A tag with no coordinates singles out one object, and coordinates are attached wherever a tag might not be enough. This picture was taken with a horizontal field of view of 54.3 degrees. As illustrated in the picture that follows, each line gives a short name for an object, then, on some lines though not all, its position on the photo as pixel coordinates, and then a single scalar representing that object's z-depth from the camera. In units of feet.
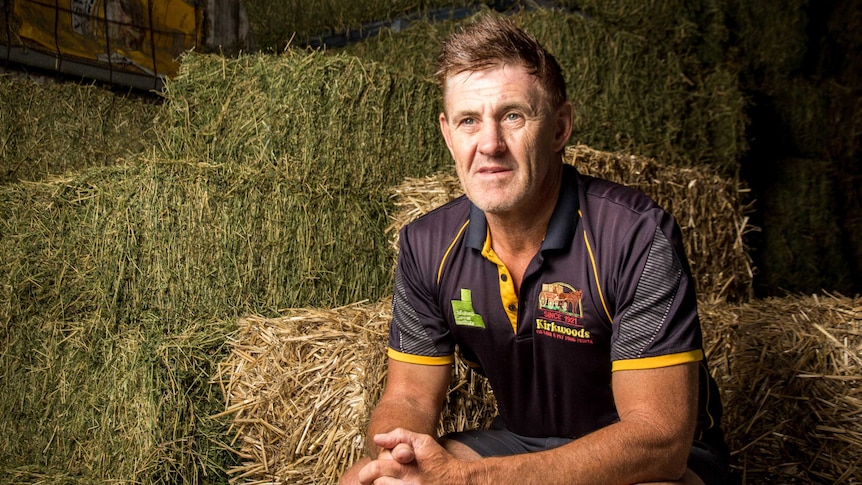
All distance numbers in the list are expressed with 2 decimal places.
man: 5.59
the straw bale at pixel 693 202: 10.82
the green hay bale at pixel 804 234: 15.42
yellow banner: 13.79
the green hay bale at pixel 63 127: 12.48
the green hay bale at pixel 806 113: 16.17
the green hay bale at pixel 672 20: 13.69
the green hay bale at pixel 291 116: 10.65
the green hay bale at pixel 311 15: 15.11
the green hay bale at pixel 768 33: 15.72
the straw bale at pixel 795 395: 8.53
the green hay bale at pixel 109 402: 8.92
